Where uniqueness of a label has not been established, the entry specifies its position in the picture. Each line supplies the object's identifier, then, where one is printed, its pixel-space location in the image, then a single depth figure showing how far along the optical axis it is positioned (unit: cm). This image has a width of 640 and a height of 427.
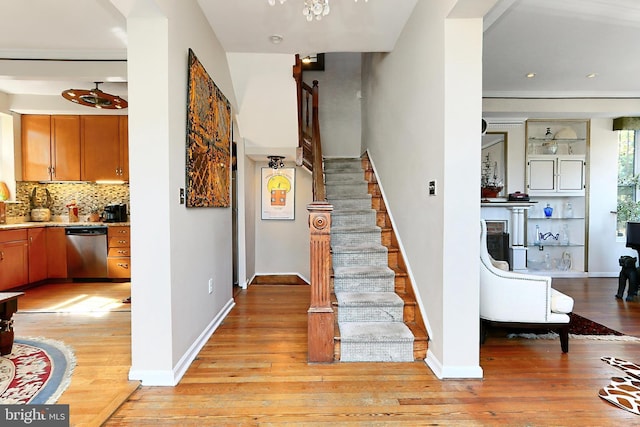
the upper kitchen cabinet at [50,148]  494
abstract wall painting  240
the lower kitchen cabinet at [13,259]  414
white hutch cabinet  548
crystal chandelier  183
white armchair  261
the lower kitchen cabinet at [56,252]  478
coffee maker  507
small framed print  571
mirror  552
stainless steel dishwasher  482
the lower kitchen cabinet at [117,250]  488
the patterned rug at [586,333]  294
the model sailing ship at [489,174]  552
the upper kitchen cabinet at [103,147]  507
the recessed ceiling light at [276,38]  311
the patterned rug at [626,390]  192
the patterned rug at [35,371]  194
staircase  247
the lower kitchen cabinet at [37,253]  454
